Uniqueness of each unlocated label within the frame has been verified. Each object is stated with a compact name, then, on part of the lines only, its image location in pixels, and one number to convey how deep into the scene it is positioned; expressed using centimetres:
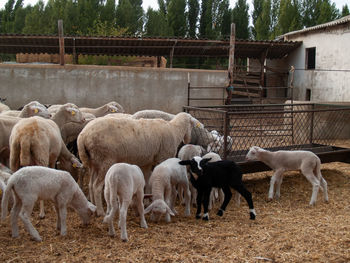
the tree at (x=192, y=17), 3597
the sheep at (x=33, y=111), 773
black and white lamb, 567
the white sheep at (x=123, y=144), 587
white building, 1903
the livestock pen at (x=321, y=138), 725
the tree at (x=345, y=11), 3291
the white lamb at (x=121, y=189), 485
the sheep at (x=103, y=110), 951
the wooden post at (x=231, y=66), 1359
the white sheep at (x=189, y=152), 670
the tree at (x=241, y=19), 3688
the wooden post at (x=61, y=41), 1244
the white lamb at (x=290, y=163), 681
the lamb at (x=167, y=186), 543
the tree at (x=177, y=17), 3538
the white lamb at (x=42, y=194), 463
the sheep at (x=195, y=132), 799
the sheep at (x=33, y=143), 573
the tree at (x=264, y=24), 3575
